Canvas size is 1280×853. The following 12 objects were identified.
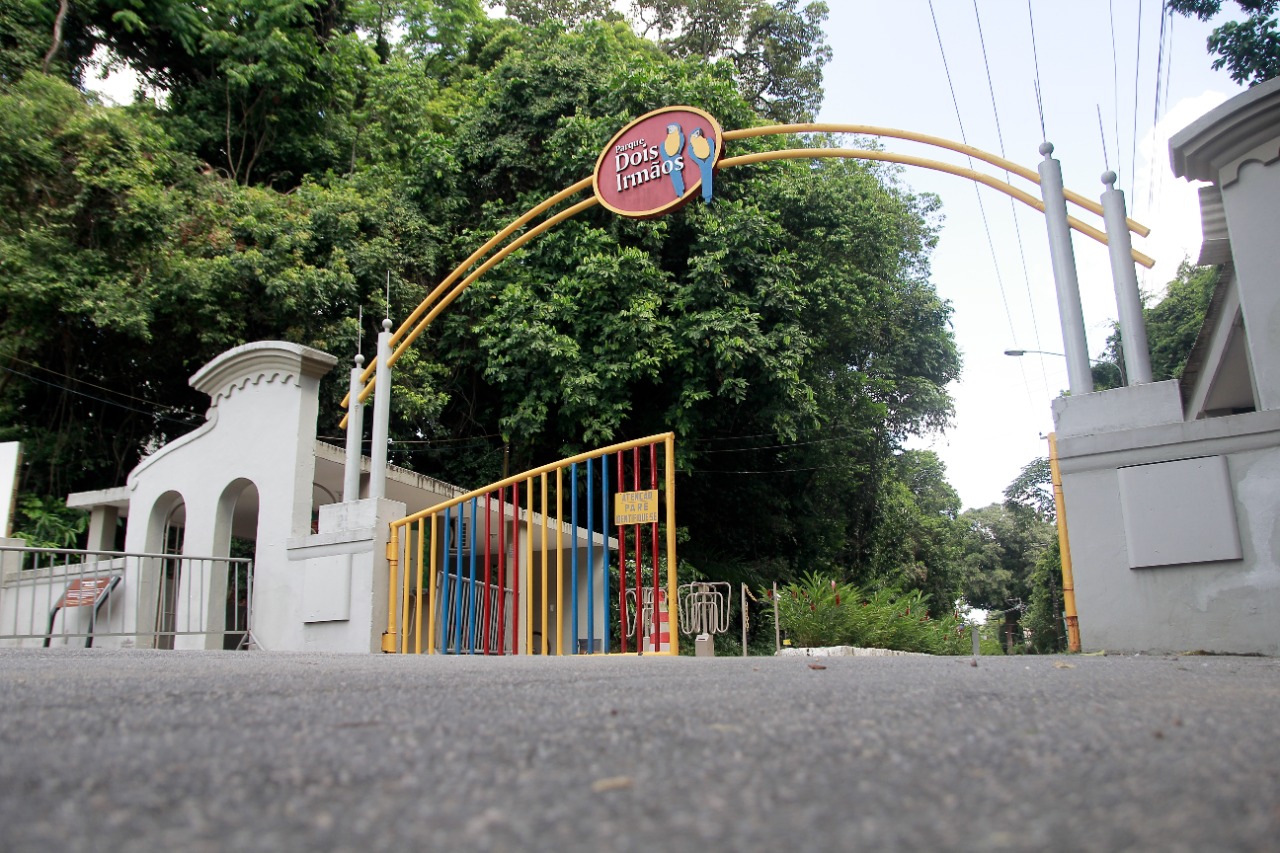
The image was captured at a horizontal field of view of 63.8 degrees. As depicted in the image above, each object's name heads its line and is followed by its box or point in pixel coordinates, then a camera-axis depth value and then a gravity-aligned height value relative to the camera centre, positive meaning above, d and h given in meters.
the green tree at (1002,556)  47.62 +3.57
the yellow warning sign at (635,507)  8.34 +1.07
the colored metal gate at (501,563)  8.31 +0.75
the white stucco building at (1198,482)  5.74 +0.83
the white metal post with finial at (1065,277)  6.70 +2.38
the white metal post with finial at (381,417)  10.44 +2.32
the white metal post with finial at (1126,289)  6.52 +2.20
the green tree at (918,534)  27.00 +2.94
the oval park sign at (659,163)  9.44 +4.39
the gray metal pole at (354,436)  10.36 +2.17
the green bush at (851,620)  13.02 +0.19
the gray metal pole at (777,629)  13.62 +0.11
